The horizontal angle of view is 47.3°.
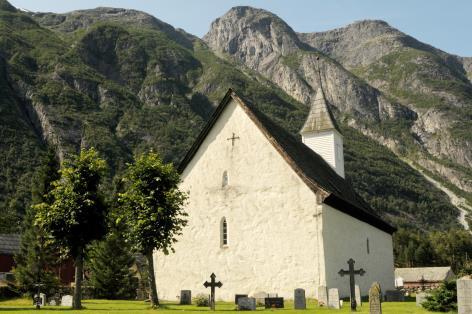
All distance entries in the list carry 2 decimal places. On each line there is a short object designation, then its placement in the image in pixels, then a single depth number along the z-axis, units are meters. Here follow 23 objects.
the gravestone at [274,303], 24.66
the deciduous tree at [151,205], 26.61
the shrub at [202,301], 27.17
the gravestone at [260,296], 26.41
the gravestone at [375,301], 17.45
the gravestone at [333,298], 24.00
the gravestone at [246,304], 23.47
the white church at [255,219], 28.11
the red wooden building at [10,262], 64.38
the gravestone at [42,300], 32.77
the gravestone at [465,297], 15.97
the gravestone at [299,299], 23.86
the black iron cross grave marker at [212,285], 23.82
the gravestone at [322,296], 25.11
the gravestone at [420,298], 24.25
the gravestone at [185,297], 28.70
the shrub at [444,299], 21.33
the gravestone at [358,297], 25.77
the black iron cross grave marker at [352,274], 22.89
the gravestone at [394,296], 30.55
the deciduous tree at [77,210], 27.33
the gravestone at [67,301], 30.15
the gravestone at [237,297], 24.69
